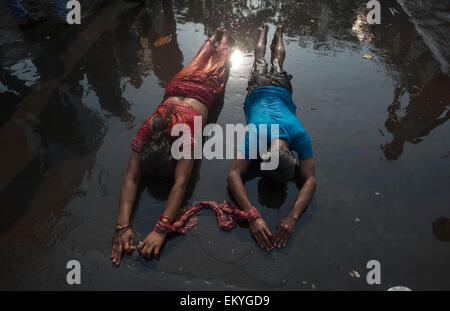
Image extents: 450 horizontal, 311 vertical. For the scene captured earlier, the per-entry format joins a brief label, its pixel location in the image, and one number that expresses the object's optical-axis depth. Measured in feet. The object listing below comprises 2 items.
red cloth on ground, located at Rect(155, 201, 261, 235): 8.63
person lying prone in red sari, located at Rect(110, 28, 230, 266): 8.48
